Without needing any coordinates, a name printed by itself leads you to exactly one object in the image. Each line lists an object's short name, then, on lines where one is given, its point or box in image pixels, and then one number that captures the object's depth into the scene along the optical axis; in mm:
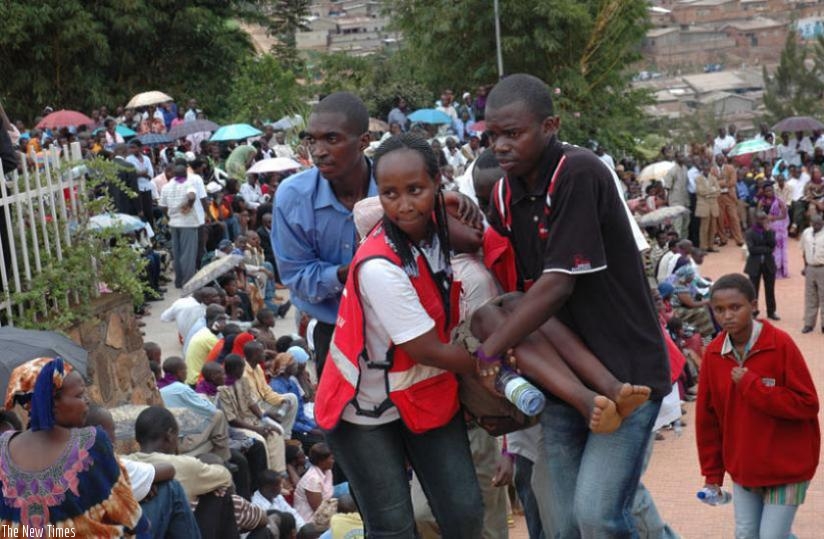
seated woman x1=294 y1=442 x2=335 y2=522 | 9258
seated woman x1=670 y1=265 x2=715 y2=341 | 15672
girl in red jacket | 5859
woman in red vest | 4082
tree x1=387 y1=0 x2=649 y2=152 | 31141
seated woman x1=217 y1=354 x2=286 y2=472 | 9430
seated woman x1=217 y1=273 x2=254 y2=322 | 13062
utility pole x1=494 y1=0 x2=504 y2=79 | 29248
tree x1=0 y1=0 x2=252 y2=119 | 26203
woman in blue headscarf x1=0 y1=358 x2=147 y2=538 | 4195
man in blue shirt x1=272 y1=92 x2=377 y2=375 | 4715
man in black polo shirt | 3975
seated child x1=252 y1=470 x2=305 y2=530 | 8531
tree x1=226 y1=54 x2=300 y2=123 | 27016
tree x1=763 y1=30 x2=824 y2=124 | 66812
